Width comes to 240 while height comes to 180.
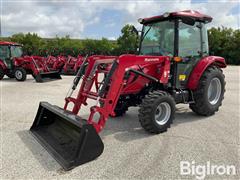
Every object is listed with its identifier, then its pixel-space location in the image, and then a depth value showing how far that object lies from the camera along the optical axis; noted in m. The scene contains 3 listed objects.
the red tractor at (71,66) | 15.73
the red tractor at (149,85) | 3.72
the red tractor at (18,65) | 12.62
